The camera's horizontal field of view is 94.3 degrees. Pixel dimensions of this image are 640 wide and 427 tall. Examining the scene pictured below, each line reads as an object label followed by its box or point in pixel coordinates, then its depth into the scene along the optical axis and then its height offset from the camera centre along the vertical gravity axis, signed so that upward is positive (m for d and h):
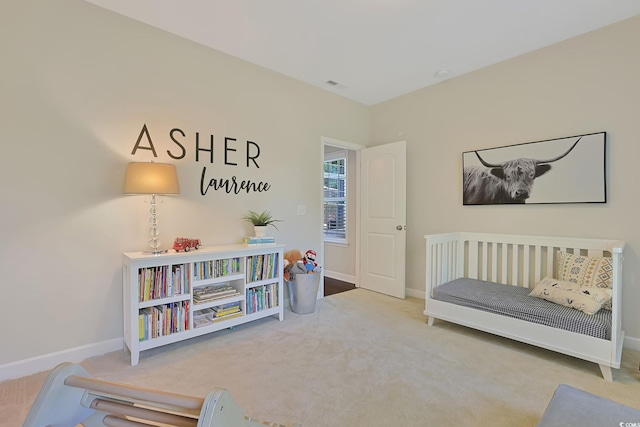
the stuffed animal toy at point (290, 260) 3.25 -0.53
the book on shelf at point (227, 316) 2.59 -0.92
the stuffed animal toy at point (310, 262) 3.24 -0.54
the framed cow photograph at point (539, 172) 2.53 +0.39
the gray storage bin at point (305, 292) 3.16 -0.84
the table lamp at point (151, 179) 2.19 +0.26
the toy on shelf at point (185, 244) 2.46 -0.26
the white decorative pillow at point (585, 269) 2.28 -0.46
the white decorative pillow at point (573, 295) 2.12 -0.62
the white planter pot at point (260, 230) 3.03 -0.17
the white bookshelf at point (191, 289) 2.19 -0.64
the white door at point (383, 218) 3.77 -0.07
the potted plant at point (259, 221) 3.03 -0.08
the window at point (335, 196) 4.86 +0.28
